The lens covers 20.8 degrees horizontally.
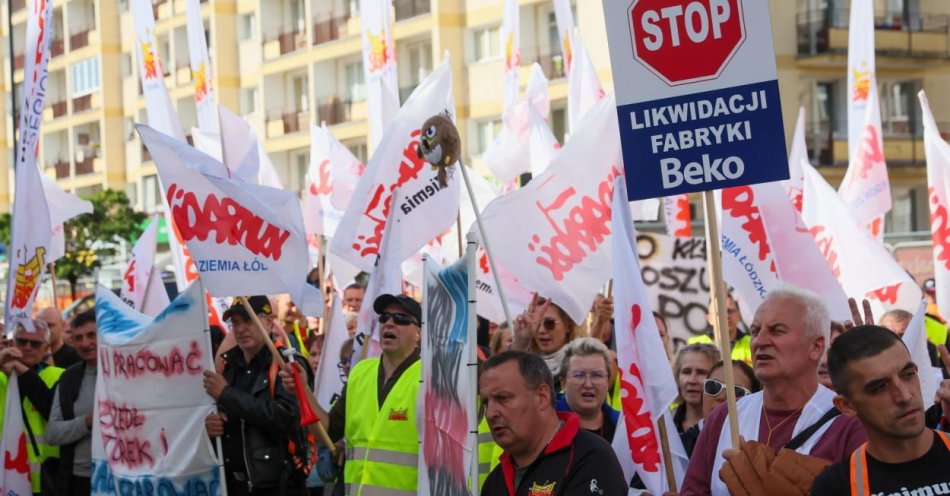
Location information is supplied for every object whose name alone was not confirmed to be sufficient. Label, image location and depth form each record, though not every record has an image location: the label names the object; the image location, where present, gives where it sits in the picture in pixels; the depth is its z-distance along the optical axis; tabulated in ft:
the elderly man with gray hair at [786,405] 26.65
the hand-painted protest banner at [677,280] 57.80
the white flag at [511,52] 81.87
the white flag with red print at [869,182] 66.82
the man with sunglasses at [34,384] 50.24
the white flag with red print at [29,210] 52.76
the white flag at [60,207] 73.50
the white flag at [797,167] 70.01
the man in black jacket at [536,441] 28.71
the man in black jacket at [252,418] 42.94
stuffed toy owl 48.10
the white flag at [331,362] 46.09
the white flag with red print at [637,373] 33.60
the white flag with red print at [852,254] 54.19
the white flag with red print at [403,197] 51.84
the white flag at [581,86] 68.46
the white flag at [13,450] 50.07
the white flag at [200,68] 78.53
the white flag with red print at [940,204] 51.17
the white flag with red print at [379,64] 71.27
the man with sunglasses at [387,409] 36.29
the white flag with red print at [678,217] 67.33
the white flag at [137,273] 67.12
